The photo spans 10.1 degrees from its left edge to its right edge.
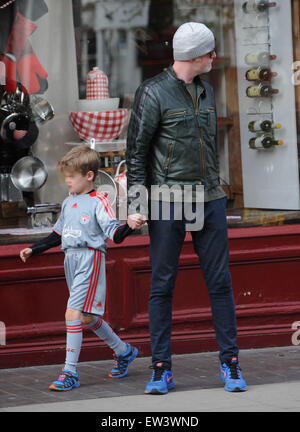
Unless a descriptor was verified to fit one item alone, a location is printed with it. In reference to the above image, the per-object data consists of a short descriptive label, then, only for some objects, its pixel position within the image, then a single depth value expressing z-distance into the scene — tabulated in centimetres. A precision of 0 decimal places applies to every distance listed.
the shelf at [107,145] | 1244
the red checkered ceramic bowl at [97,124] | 1253
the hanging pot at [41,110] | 1242
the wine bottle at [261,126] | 1284
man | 925
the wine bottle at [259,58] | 1274
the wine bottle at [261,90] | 1282
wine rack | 1266
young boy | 978
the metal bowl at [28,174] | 1230
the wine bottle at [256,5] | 1264
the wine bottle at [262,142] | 1288
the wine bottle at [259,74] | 1281
